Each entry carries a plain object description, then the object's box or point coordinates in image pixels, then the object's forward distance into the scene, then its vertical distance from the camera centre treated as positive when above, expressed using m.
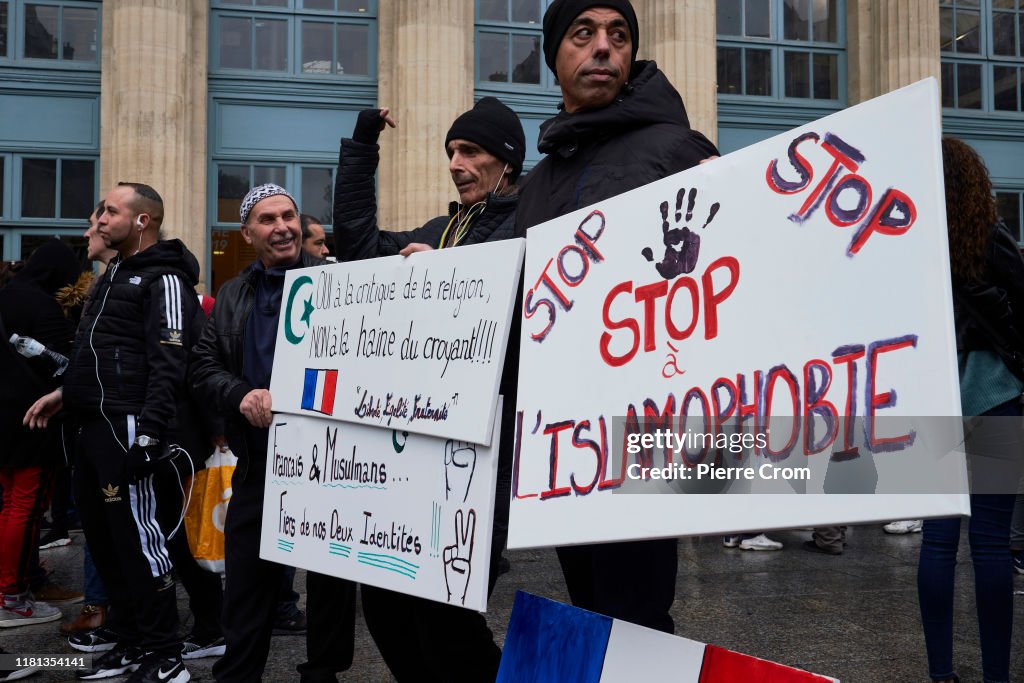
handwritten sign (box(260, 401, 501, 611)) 2.58 -0.38
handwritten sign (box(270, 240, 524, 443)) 2.62 +0.15
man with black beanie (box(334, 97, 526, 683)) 3.04 +0.58
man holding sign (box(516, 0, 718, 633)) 2.41 +0.68
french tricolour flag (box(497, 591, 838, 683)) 2.04 -0.63
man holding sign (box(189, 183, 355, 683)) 3.69 -0.19
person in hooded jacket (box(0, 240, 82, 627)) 5.40 -0.29
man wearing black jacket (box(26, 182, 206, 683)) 4.26 -0.14
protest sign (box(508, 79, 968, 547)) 1.64 +0.08
